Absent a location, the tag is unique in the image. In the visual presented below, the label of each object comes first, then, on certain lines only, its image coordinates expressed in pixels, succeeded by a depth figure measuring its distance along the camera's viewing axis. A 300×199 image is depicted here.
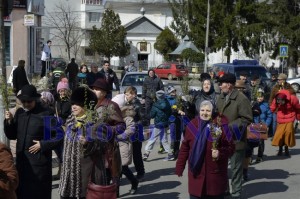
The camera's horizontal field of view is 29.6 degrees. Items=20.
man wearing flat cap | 8.49
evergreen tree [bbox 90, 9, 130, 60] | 65.00
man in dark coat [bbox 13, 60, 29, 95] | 18.20
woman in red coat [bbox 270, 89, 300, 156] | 12.34
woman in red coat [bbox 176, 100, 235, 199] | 6.56
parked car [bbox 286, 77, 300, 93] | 35.84
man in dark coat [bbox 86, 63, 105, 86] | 16.57
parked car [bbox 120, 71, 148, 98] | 21.51
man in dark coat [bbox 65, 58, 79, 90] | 22.50
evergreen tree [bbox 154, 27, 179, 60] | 67.62
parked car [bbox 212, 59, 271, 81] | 25.38
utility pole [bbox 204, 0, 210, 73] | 43.75
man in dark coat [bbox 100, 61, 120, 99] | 19.30
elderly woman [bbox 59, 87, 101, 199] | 6.02
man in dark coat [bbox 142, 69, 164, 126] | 16.36
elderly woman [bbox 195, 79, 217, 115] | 9.61
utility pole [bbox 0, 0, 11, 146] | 7.78
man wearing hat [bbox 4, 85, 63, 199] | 6.35
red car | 49.31
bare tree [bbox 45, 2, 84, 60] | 64.38
